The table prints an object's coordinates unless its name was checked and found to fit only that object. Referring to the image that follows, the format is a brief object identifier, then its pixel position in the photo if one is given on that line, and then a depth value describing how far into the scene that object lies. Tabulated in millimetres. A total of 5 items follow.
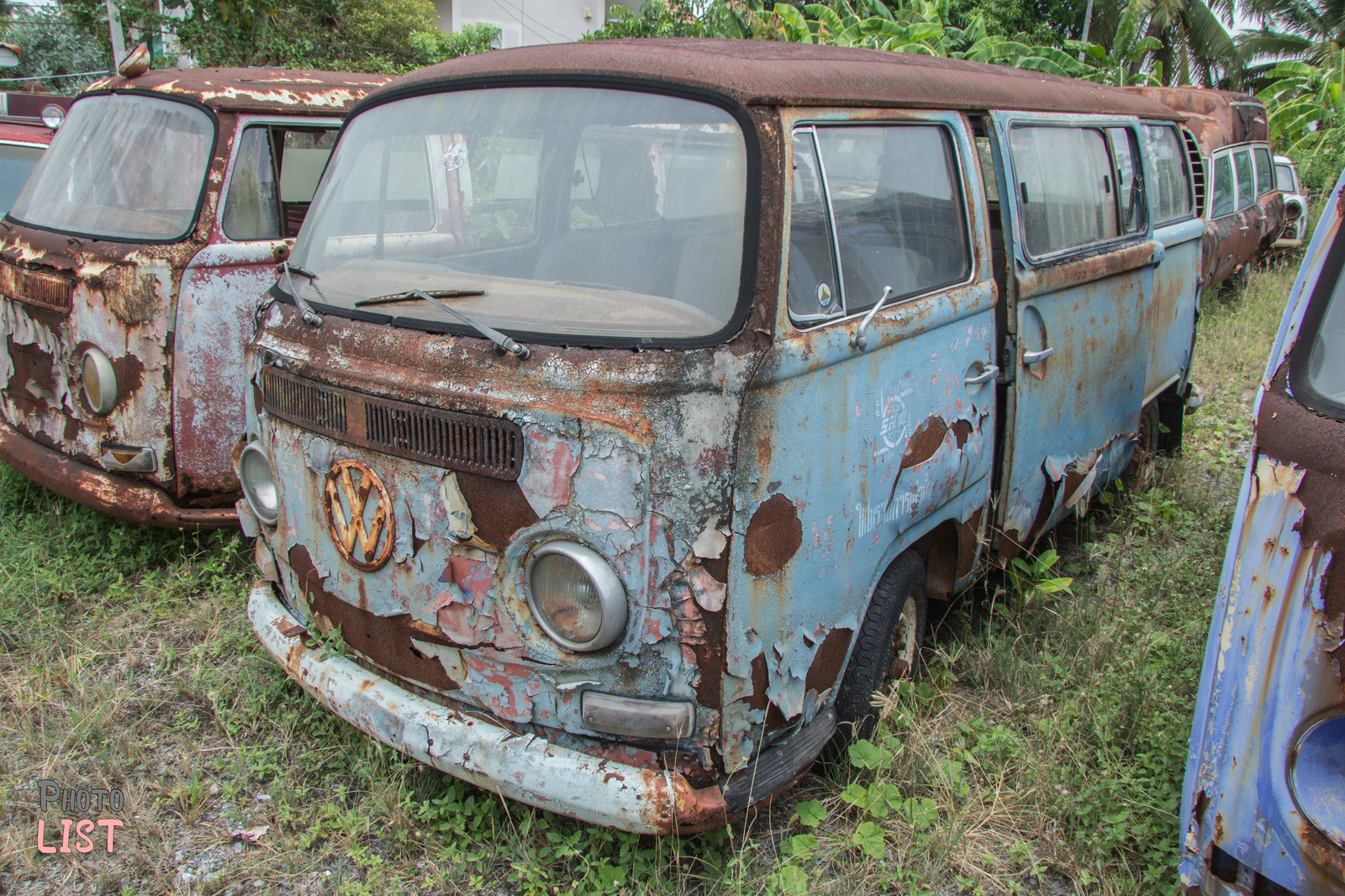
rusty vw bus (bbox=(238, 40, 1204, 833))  2174
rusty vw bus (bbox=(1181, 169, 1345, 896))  1692
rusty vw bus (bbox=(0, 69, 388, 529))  3842
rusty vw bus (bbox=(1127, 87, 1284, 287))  8781
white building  25469
